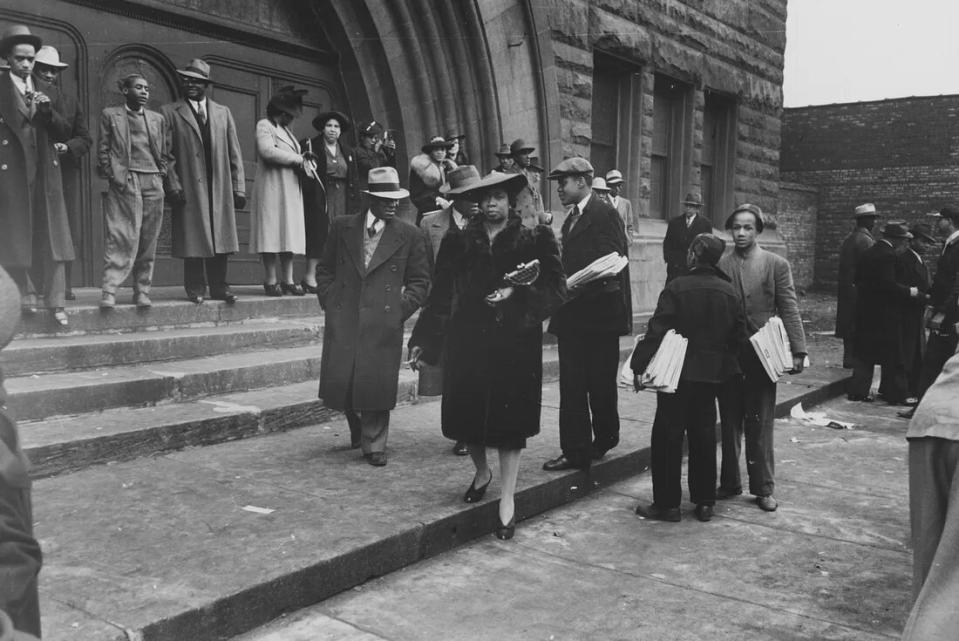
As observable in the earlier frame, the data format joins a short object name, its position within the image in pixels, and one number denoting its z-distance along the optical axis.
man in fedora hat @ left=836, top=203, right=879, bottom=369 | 11.00
